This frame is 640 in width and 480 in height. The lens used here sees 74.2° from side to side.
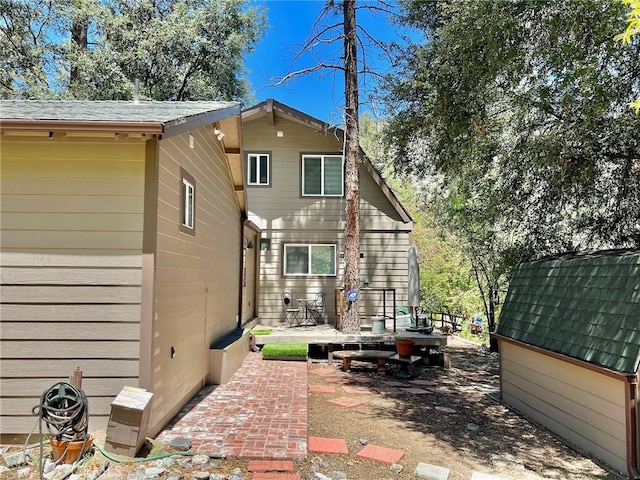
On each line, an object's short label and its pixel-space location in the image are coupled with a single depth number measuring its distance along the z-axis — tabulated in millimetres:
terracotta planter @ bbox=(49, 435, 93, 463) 3432
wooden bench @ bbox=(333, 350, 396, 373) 8461
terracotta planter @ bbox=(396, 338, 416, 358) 8305
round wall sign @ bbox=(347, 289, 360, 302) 10141
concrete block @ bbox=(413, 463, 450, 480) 3859
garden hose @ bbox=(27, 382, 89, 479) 3436
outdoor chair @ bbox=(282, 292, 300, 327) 11709
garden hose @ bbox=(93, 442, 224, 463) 3545
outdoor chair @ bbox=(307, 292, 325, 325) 11773
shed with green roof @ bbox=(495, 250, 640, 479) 4098
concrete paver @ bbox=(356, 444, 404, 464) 4223
